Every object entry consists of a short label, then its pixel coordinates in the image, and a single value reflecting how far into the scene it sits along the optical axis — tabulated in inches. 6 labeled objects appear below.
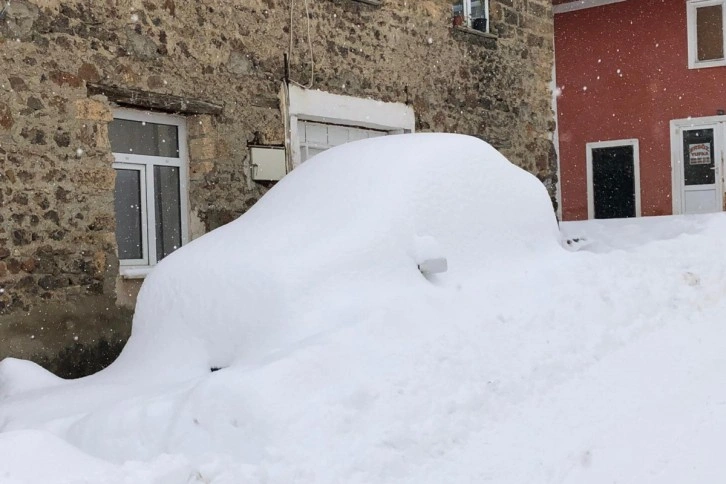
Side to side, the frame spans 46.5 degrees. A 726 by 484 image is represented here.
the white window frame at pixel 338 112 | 329.7
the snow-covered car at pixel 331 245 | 176.2
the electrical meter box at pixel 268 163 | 316.2
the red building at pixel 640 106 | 625.6
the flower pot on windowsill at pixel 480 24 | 412.2
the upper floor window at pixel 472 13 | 403.9
